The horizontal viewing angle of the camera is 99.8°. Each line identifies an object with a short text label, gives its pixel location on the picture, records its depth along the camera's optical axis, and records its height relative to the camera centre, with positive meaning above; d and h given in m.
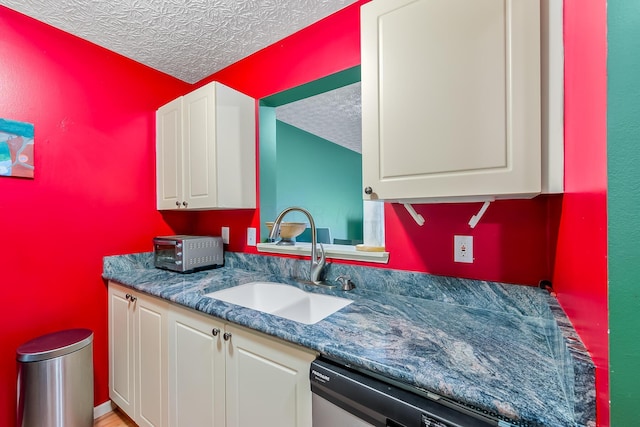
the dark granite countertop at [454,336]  0.56 -0.40
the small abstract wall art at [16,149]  1.44 +0.36
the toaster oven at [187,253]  1.77 -0.28
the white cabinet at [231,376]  0.92 -0.65
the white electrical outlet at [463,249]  1.17 -0.17
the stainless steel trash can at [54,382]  1.34 -0.86
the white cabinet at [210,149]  1.73 +0.43
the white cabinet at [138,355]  1.42 -0.83
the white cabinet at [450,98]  0.78 +0.37
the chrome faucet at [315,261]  1.51 -0.28
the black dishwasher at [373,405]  0.61 -0.48
